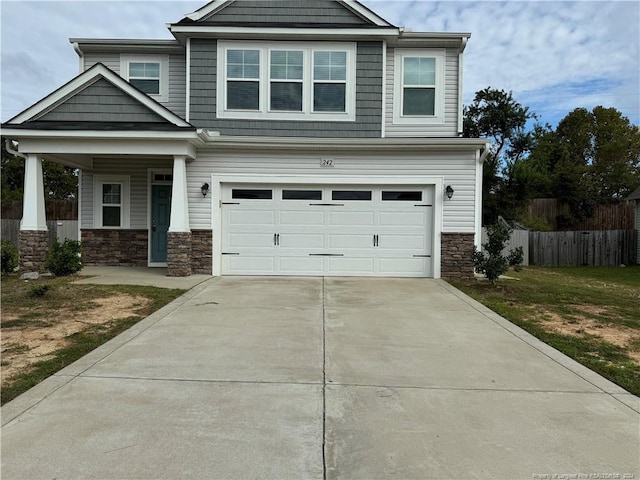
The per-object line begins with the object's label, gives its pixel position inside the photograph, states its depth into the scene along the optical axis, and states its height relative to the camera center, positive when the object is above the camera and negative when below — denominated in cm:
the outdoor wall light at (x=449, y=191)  1182 +102
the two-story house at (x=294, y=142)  1141 +209
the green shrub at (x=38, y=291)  843 -115
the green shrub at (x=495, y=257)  1078 -55
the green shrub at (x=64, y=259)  1088 -73
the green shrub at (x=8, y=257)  1123 -73
